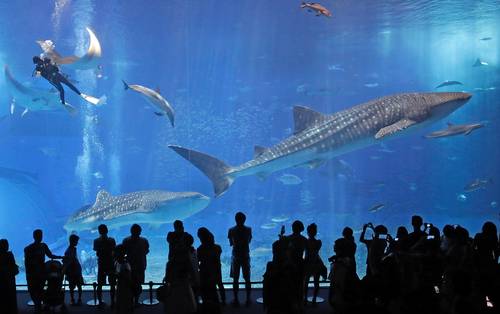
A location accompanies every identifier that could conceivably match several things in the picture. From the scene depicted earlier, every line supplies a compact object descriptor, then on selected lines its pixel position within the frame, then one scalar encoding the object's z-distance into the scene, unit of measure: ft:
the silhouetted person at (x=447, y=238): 16.70
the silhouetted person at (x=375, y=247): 17.26
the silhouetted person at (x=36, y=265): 18.07
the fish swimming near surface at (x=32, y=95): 60.39
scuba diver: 22.48
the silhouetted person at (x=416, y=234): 16.97
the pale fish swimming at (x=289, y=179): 64.39
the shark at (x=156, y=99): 26.63
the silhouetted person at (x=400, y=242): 16.29
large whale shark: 26.32
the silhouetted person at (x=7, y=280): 16.42
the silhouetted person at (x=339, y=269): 14.48
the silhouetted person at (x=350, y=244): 16.41
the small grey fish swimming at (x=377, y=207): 42.99
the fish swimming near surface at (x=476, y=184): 53.19
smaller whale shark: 33.47
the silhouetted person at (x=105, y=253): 18.99
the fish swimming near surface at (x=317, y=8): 25.00
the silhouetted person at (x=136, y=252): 18.75
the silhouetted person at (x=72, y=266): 19.35
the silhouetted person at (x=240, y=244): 19.06
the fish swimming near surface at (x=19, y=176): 74.69
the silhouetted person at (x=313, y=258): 18.32
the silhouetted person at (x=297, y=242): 16.35
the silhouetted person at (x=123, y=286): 16.76
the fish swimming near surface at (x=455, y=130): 39.94
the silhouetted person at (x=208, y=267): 17.71
